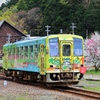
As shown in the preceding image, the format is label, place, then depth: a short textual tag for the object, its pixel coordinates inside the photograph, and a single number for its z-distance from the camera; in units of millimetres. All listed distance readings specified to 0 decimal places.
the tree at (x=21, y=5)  110038
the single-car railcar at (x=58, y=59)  19500
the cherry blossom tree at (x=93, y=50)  42031
